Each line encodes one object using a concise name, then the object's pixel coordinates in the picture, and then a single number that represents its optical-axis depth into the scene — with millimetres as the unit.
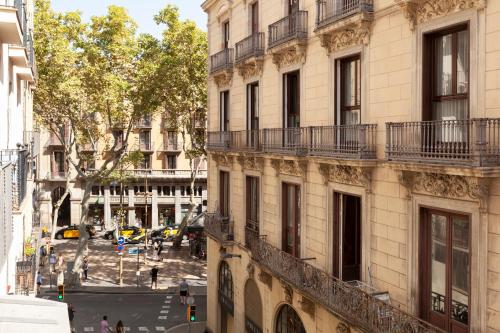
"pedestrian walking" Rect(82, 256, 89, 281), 36812
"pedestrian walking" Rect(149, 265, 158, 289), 34188
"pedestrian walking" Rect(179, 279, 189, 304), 31750
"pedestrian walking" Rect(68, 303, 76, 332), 26953
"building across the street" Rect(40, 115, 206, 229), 57281
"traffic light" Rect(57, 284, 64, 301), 25238
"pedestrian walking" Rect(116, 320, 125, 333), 25750
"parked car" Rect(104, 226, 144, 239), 49844
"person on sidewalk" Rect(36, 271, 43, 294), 32394
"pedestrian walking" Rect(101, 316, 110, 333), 25438
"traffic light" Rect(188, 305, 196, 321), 22156
